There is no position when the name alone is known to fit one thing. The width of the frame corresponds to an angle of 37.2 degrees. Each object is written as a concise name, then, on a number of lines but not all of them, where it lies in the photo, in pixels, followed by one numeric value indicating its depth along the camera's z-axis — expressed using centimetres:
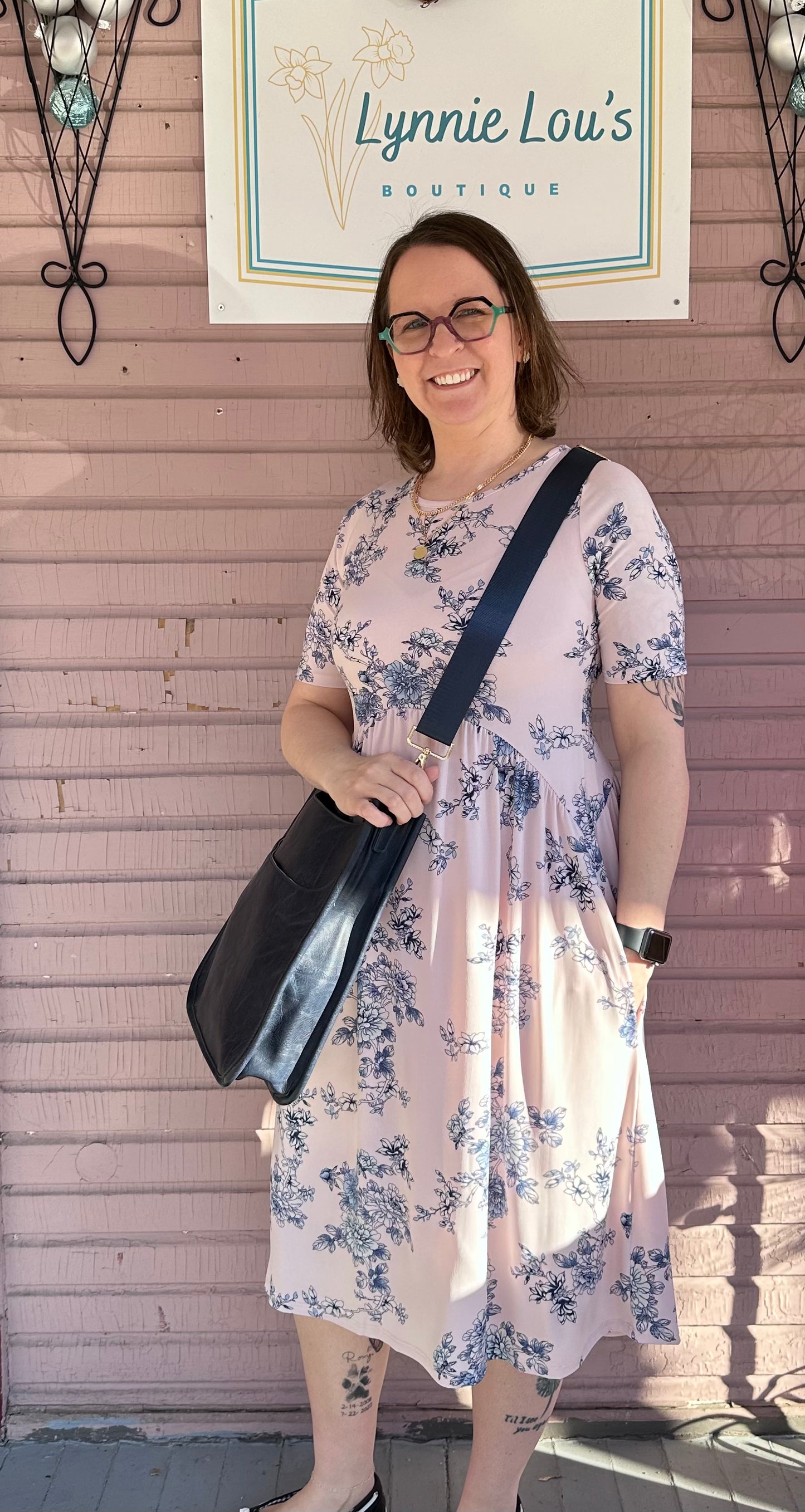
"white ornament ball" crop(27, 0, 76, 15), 214
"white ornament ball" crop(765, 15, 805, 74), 214
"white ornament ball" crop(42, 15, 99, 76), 214
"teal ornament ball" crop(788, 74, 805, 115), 216
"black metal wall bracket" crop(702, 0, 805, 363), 215
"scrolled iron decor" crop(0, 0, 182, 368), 215
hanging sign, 218
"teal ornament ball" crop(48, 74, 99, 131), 217
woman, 174
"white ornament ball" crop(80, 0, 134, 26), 216
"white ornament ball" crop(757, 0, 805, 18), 214
